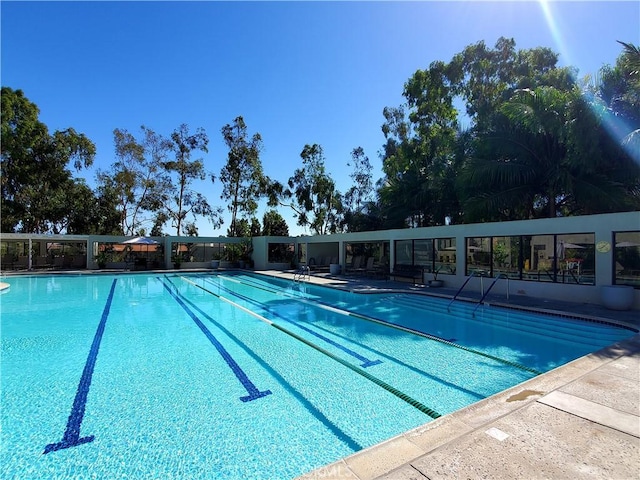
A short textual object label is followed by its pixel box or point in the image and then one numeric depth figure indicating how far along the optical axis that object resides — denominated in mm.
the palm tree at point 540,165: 11789
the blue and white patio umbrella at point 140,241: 21953
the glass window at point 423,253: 14242
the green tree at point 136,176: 28344
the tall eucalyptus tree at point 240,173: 29250
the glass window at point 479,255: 12047
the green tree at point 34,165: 21906
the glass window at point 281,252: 24344
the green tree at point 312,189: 27656
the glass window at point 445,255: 13250
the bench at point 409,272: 14367
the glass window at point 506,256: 11203
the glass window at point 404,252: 15227
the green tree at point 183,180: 29516
